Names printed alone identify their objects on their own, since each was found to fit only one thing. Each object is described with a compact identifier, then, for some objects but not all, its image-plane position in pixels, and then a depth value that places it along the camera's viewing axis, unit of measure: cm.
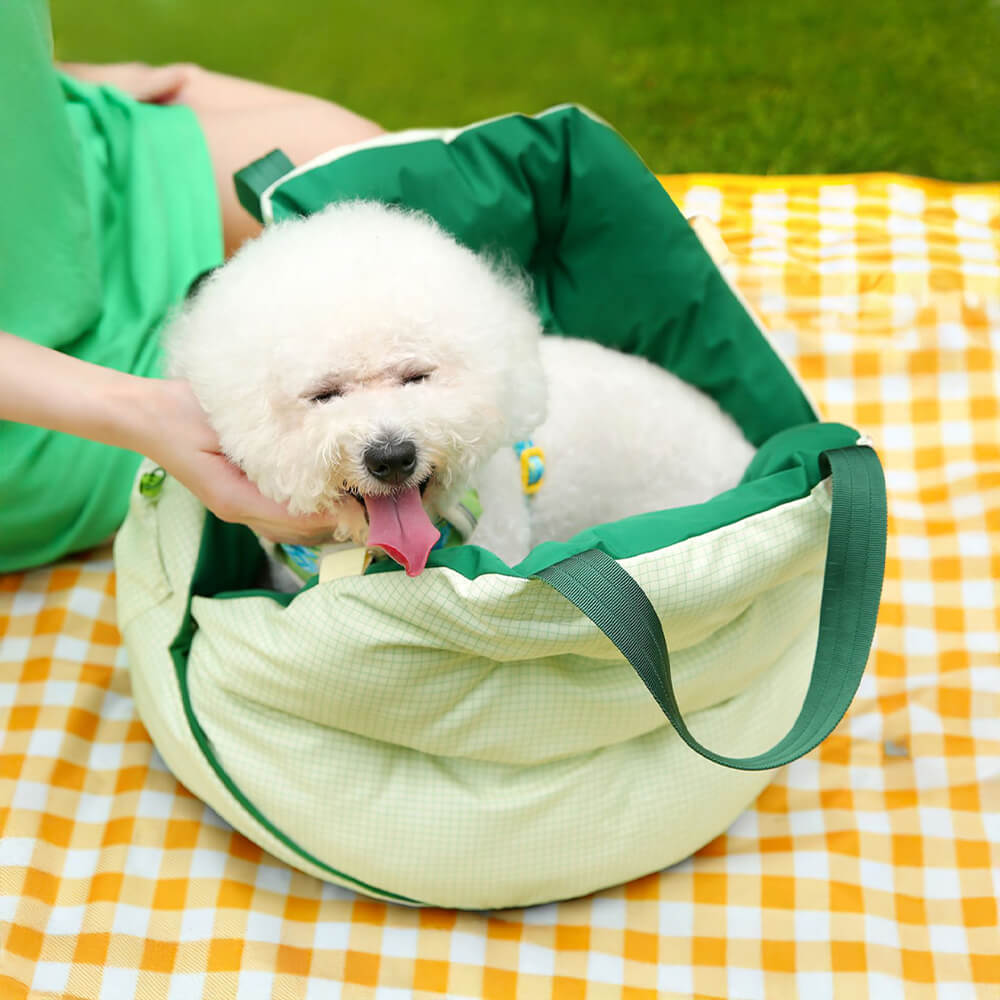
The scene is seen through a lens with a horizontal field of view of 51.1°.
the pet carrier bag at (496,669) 87
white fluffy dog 76
